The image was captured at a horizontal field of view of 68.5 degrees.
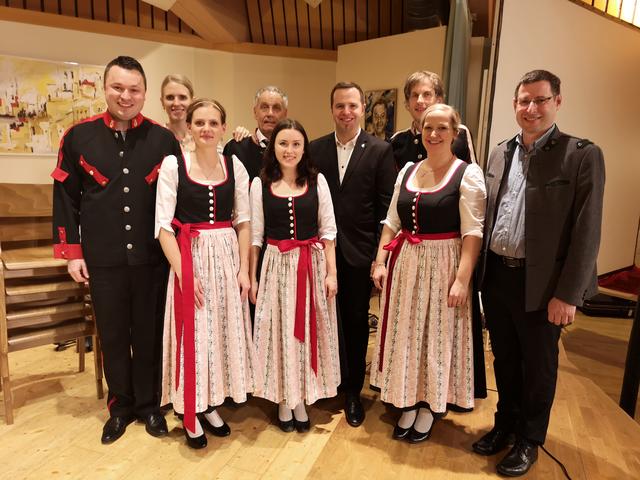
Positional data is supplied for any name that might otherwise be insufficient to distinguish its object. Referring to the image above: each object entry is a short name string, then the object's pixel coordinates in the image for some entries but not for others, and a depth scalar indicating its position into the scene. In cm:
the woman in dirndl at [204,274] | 215
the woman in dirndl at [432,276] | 208
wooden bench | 251
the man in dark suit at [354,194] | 246
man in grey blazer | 186
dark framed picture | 486
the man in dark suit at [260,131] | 261
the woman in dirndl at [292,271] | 229
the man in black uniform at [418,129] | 247
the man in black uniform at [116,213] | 220
